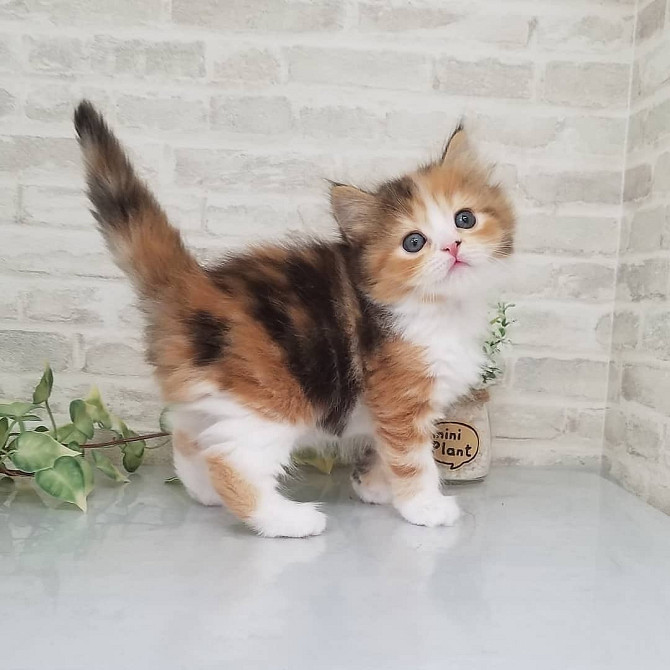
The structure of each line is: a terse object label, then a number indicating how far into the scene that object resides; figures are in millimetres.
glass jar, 426
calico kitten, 344
